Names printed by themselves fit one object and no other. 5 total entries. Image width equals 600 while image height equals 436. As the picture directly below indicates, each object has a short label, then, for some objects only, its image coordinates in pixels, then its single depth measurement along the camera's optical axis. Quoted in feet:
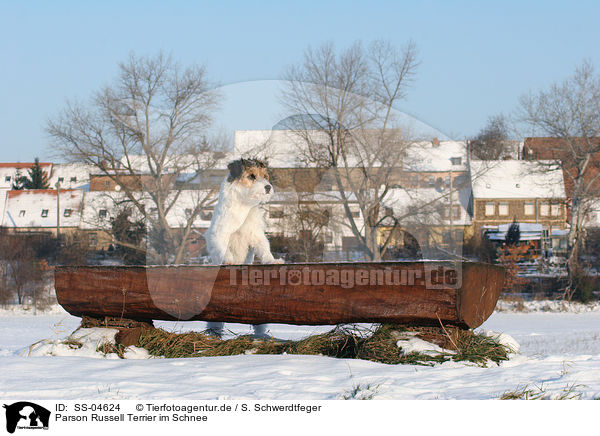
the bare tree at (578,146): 67.10
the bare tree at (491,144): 93.25
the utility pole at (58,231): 80.48
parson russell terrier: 16.34
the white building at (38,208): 94.99
